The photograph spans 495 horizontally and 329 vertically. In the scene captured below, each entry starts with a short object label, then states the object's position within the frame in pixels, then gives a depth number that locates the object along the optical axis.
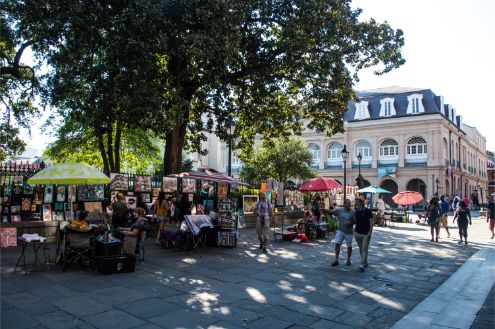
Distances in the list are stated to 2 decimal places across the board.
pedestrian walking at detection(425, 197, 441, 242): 14.65
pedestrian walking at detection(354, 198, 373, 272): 9.30
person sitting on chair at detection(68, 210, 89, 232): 8.76
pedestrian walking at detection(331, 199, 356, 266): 9.54
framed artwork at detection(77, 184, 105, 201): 13.05
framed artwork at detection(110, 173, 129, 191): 13.89
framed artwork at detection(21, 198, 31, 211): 12.05
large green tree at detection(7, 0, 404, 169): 11.95
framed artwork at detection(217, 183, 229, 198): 18.00
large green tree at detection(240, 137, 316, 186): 38.78
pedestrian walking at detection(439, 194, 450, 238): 16.88
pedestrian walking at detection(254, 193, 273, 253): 11.78
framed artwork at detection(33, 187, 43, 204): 12.30
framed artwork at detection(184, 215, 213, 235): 11.23
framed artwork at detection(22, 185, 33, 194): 12.15
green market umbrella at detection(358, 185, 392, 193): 25.59
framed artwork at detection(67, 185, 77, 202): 12.72
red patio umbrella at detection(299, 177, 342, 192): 18.48
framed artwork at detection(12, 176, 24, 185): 11.93
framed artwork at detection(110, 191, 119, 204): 13.88
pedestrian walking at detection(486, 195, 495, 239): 16.24
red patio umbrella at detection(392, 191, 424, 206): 21.89
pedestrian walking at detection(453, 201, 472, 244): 14.29
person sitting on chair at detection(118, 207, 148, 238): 9.29
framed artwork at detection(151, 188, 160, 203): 15.22
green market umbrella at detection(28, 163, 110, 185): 9.62
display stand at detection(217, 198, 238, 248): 12.23
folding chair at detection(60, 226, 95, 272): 8.47
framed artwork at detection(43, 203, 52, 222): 12.21
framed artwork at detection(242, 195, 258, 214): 19.16
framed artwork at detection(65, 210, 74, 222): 12.40
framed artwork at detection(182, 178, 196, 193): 16.34
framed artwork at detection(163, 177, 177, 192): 15.40
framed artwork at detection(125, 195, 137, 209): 14.27
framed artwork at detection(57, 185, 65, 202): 12.58
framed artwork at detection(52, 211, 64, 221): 12.42
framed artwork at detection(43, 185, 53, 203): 12.34
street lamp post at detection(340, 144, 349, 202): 22.69
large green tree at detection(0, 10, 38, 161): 14.79
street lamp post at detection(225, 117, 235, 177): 17.53
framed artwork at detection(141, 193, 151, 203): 14.86
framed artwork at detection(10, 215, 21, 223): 11.70
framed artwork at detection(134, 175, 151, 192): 14.66
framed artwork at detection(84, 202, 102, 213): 13.14
